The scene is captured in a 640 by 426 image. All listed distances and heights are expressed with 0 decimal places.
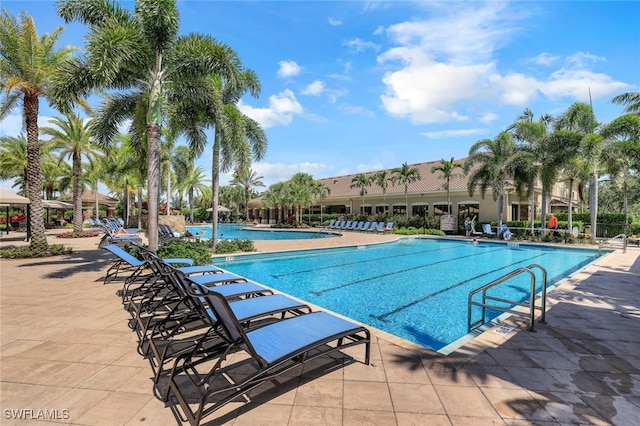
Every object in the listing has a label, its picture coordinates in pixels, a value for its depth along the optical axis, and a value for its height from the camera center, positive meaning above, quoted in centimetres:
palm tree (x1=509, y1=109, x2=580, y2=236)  1747 +348
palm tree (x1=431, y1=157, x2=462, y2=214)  2444 +340
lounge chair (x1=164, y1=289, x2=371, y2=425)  240 -122
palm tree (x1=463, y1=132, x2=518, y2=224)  2002 +317
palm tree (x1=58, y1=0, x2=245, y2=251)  767 +396
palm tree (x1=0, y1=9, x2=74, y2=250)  1006 +443
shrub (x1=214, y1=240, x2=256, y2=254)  1227 -158
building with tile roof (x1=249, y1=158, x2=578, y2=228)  2573 +99
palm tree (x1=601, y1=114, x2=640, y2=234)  1372 +336
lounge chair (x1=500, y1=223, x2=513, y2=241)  1944 -143
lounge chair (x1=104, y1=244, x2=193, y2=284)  612 -125
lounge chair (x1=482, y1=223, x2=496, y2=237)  2129 -131
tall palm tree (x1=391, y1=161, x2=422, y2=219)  2759 +315
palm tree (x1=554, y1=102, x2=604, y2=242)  1630 +428
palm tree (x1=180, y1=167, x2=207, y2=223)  4050 +334
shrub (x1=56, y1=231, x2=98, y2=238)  1789 -167
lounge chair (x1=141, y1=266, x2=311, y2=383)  306 -134
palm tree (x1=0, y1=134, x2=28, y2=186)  2228 +379
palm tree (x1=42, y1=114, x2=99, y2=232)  1844 +408
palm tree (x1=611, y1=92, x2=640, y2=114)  1200 +451
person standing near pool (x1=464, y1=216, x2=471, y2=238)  2211 -114
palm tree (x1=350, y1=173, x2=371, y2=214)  3154 +278
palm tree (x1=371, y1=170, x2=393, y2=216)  2947 +288
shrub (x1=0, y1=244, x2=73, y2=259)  1021 -158
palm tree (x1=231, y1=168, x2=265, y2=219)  4486 +379
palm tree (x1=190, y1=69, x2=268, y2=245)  1102 +298
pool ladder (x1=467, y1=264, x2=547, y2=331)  410 -130
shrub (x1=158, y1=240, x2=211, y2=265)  884 -132
